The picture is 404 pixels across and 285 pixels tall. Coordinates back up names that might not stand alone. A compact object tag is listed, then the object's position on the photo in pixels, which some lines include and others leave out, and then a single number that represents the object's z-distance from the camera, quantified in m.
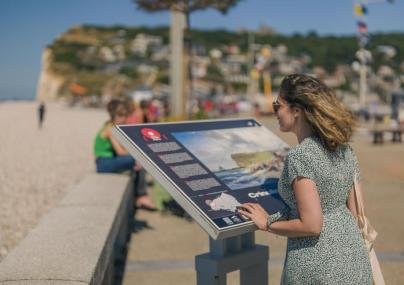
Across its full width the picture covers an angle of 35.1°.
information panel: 2.95
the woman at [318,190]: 2.60
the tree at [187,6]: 12.57
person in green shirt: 7.48
